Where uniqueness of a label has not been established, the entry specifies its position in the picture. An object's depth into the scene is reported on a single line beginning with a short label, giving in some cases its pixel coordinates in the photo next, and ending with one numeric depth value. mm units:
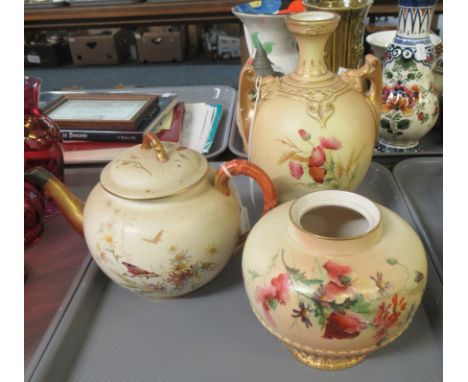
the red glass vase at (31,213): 740
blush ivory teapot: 542
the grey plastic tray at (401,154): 890
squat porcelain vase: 449
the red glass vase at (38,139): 816
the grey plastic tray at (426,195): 678
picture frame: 989
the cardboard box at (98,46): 2393
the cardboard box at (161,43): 2367
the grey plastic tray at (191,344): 532
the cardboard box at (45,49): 2461
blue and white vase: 804
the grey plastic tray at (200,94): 1168
